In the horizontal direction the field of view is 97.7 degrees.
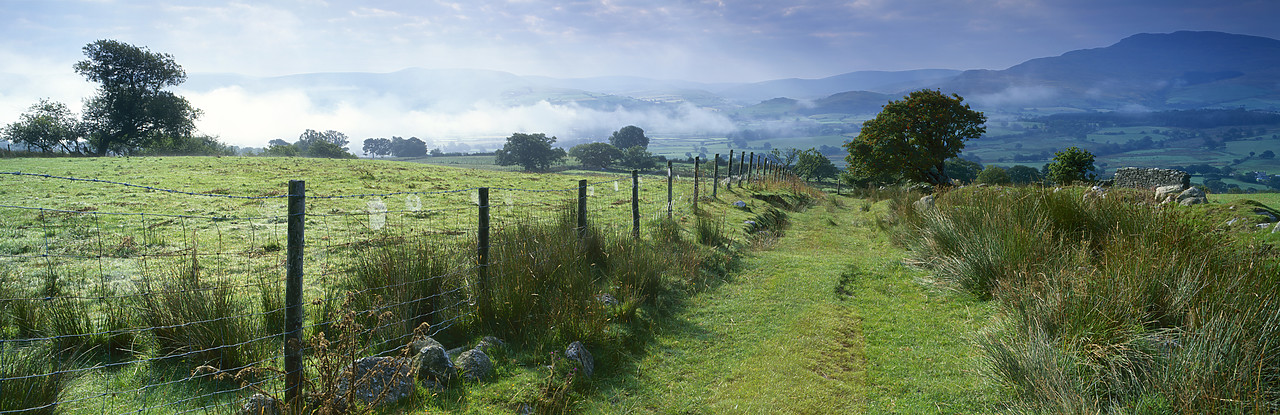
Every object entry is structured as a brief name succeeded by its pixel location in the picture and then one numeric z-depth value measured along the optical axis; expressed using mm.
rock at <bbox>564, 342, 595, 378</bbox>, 4899
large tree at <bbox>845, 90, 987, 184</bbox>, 29094
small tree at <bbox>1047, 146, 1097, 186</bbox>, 27509
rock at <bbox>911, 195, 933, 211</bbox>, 11985
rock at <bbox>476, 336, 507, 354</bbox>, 5052
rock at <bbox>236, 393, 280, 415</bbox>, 3574
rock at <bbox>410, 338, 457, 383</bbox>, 4398
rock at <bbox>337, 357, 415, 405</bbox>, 3961
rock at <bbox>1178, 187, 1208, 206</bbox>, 12497
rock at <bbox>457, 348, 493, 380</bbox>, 4516
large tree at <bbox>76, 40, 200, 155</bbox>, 47031
